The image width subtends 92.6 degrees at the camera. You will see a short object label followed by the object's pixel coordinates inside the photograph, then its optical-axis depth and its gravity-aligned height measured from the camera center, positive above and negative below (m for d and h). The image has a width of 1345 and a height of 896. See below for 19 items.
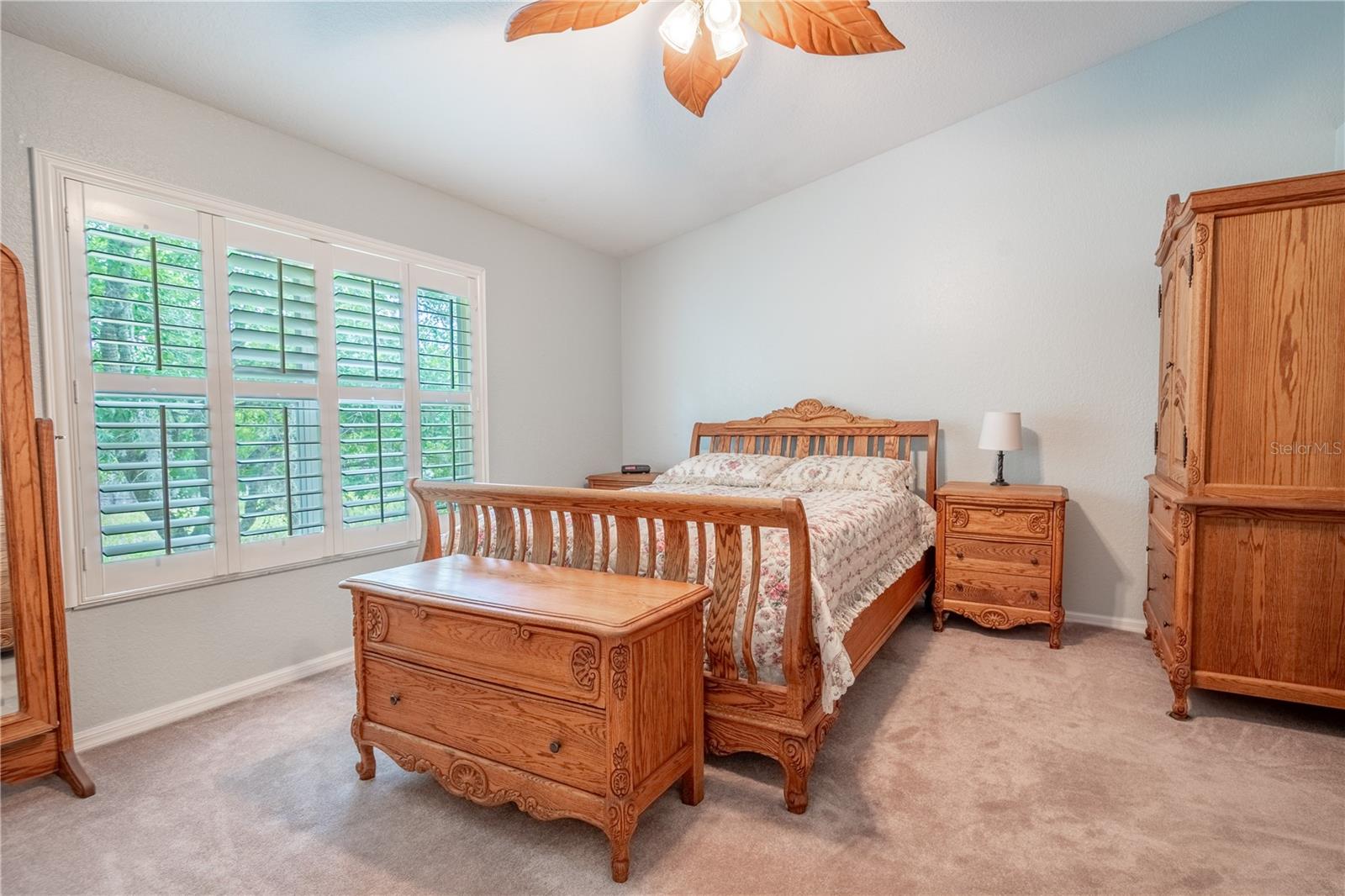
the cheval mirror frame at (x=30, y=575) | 2.03 -0.46
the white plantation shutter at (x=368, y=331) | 3.21 +0.51
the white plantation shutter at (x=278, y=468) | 2.82 -0.17
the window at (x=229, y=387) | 2.39 +0.20
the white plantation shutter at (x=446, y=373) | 3.63 +0.32
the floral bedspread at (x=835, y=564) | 2.00 -0.56
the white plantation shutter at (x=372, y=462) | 3.23 -0.17
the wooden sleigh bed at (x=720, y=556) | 1.92 -0.46
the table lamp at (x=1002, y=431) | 3.59 -0.06
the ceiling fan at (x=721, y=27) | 2.15 +1.40
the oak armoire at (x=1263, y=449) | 2.33 -0.12
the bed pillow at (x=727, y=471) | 3.99 -0.30
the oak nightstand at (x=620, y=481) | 4.64 -0.40
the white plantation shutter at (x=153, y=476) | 2.42 -0.17
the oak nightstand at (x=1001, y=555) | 3.41 -0.74
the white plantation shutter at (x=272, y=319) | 2.80 +0.51
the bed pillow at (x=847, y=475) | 3.71 -0.31
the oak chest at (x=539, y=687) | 1.64 -0.73
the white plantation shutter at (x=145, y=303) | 2.40 +0.51
